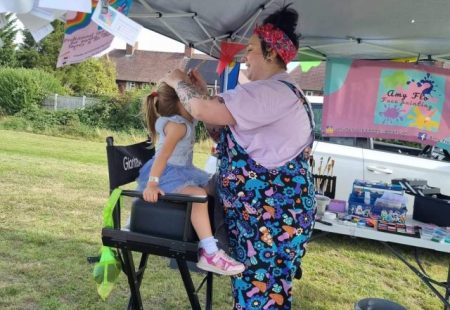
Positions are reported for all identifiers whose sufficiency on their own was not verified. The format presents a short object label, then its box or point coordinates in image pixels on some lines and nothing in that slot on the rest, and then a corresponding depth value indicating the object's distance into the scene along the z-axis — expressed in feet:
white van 15.08
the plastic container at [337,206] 9.28
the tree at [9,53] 80.23
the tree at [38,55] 93.91
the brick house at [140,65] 113.60
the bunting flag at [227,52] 10.77
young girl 6.04
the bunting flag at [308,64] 13.29
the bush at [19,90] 53.11
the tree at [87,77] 84.75
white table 7.84
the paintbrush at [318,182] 10.97
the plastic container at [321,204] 8.80
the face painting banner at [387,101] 11.53
